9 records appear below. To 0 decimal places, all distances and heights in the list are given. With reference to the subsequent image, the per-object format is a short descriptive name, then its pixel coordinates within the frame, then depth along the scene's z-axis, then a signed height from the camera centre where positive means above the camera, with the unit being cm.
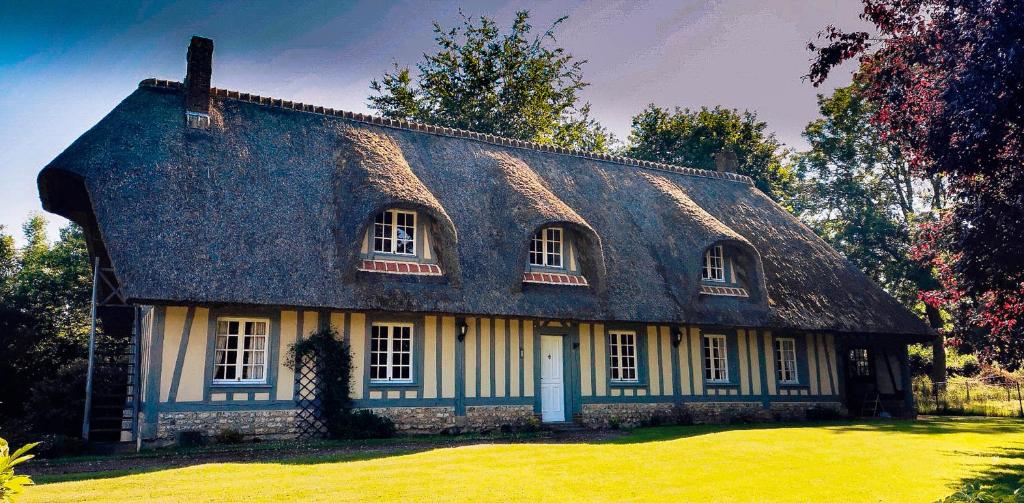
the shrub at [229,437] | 1281 -87
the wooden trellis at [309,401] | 1359 -31
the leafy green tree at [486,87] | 2944 +1140
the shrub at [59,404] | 1540 -34
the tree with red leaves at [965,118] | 813 +288
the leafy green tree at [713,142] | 3312 +1015
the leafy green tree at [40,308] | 1800 +246
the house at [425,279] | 1312 +201
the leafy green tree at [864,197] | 3016 +756
